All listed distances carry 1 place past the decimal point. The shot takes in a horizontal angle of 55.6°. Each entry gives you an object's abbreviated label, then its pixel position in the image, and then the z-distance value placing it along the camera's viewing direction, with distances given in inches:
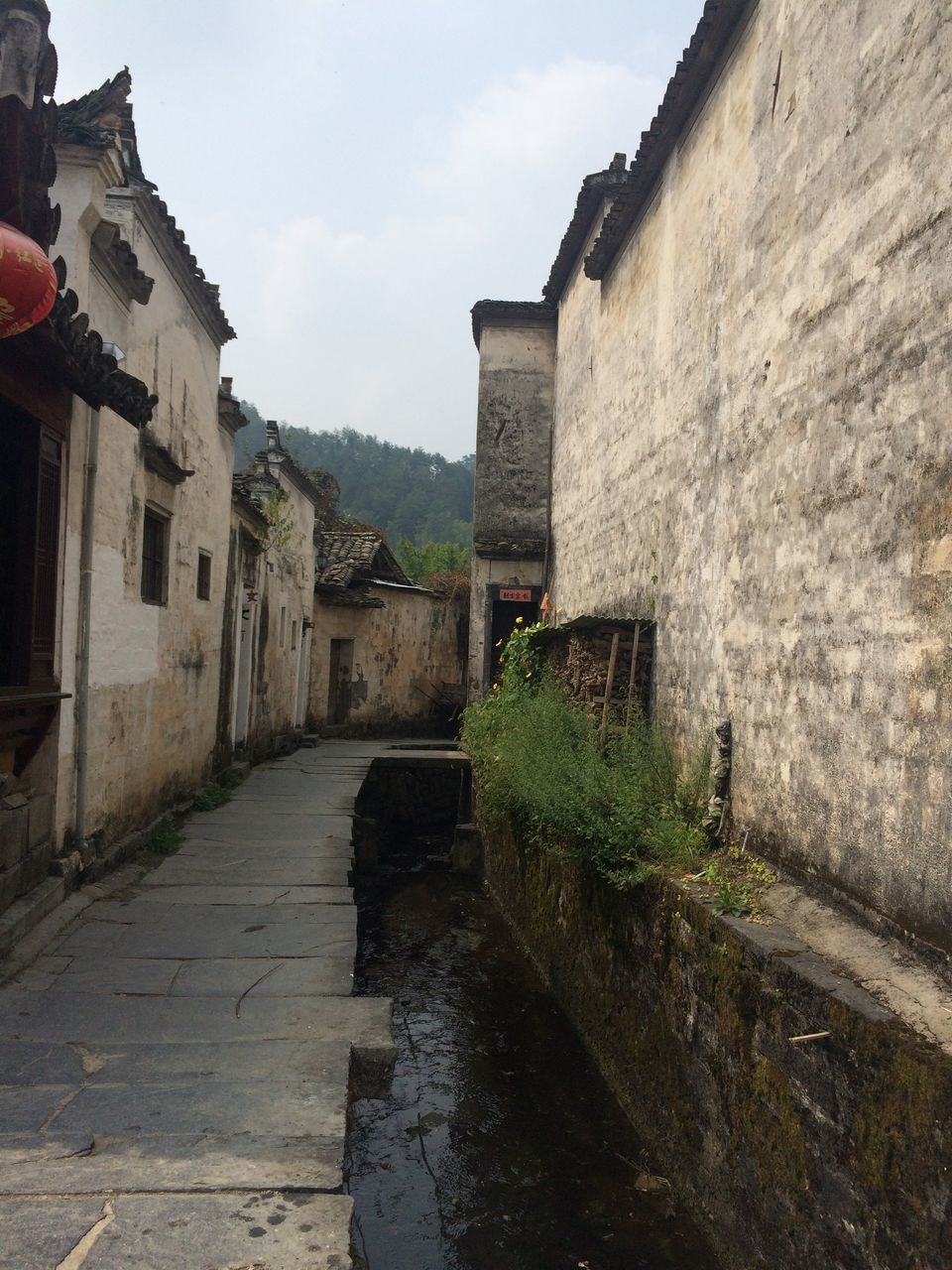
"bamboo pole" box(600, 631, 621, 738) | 291.4
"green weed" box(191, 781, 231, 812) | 382.6
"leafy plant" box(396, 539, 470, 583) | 1418.6
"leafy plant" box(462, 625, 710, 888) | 209.2
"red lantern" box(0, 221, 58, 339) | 143.9
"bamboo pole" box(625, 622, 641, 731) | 291.9
